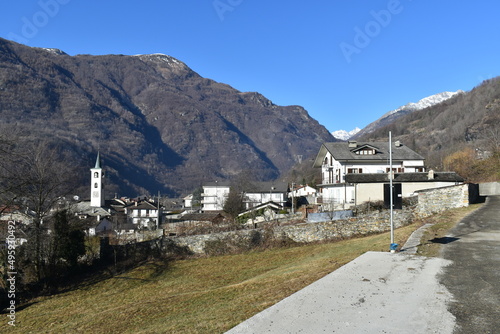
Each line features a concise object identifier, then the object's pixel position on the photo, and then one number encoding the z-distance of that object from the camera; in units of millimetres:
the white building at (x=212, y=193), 103062
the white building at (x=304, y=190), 94138
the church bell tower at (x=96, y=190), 104750
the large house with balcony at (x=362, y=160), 53375
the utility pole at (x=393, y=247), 15017
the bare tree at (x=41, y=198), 25859
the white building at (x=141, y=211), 96062
